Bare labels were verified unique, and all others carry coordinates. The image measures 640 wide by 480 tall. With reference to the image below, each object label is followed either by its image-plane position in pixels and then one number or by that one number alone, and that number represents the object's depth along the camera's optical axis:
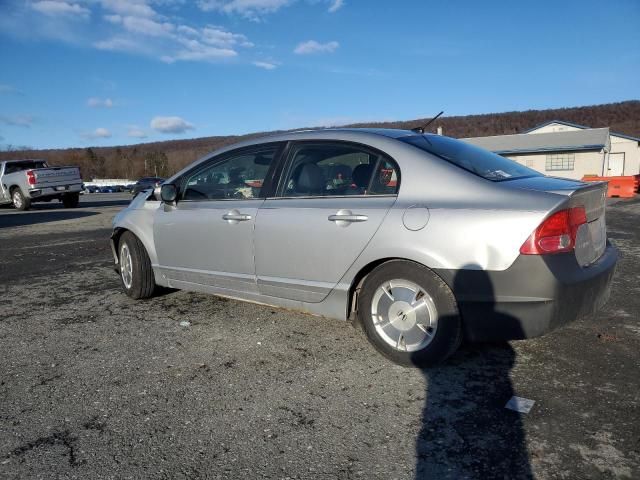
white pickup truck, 16.84
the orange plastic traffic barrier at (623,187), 21.08
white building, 35.81
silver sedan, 2.78
